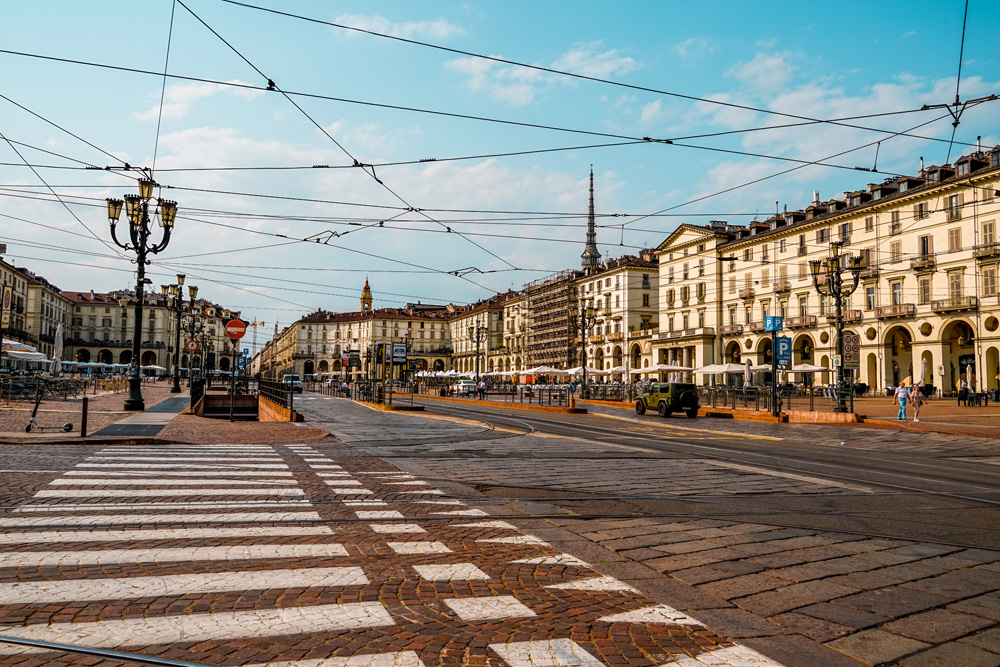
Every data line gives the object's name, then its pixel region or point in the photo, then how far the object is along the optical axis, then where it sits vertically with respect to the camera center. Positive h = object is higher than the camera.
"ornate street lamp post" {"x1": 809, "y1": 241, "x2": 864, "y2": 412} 27.97 +3.82
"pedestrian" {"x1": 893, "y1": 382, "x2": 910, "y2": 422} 25.76 -0.94
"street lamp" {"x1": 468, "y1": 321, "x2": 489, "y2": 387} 119.72 +6.92
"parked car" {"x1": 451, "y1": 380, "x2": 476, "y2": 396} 55.66 -1.28
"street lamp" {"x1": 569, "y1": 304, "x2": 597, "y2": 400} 88.89 +7.67
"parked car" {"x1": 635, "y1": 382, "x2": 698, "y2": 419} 31.17 -1.17
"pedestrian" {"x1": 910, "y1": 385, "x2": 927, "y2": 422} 25.55 -1.05
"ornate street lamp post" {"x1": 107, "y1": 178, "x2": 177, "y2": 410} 19.97 +4.31
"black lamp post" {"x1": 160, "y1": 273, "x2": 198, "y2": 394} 35.25 +4.29
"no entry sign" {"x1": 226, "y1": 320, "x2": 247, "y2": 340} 18.34 +1.19
